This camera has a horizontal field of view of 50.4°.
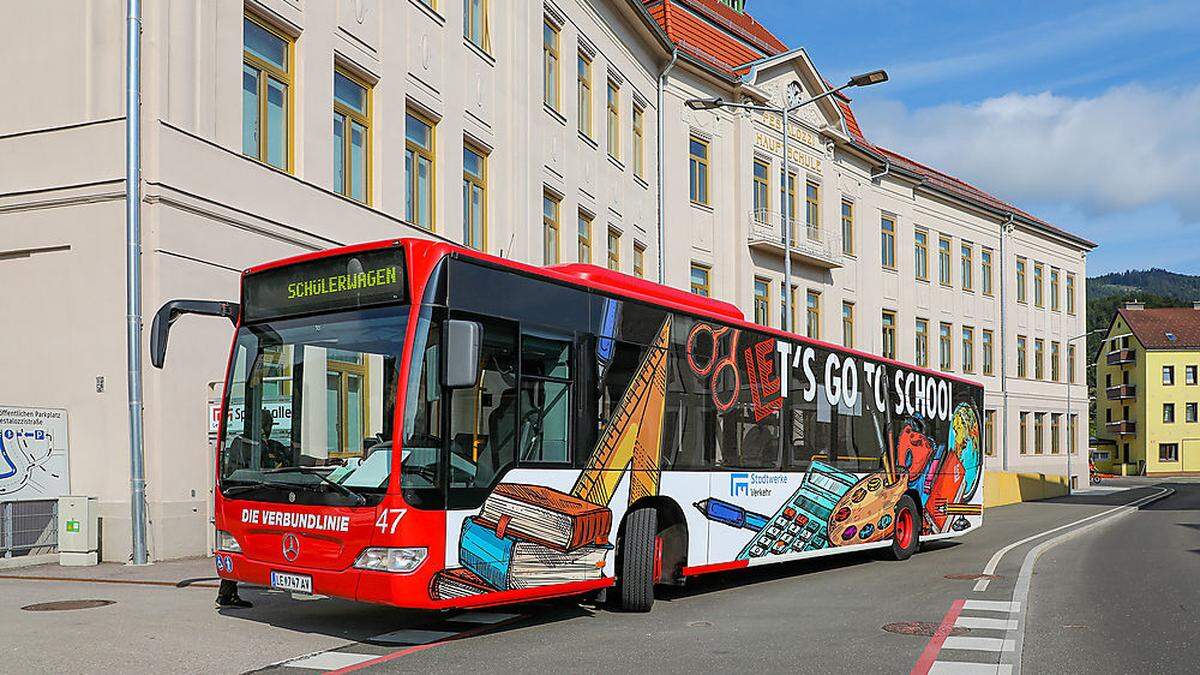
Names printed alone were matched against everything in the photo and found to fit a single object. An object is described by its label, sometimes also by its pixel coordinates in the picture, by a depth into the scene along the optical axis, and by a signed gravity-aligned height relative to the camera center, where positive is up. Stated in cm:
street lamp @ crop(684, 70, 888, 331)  2781 +627
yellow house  10844 -197
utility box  1492 -190
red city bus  930 -50
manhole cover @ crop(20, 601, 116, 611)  1119 -210
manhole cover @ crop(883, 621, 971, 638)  1072 -222
